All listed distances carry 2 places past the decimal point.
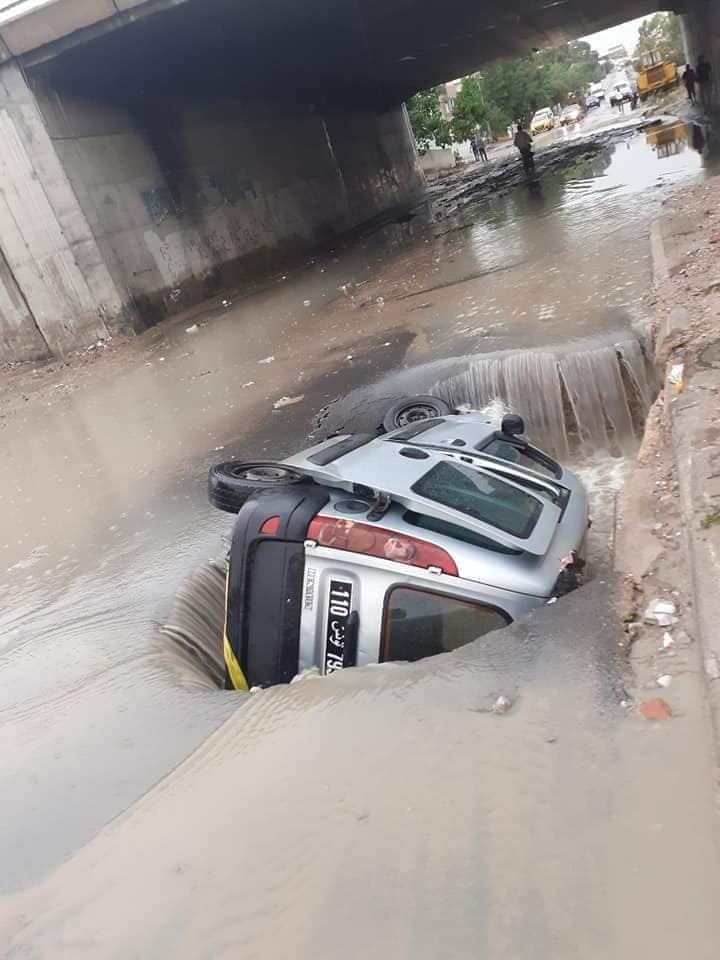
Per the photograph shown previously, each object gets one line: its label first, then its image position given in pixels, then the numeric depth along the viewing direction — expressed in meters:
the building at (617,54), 192.38
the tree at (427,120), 49.22
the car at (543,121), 65.25
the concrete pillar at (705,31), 26.50
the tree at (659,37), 67.79
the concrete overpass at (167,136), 15.80
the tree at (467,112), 52.12
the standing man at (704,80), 30.52
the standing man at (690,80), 34.06
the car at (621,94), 61.58
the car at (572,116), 67.62
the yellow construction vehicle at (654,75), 50.41
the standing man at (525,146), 29.28
